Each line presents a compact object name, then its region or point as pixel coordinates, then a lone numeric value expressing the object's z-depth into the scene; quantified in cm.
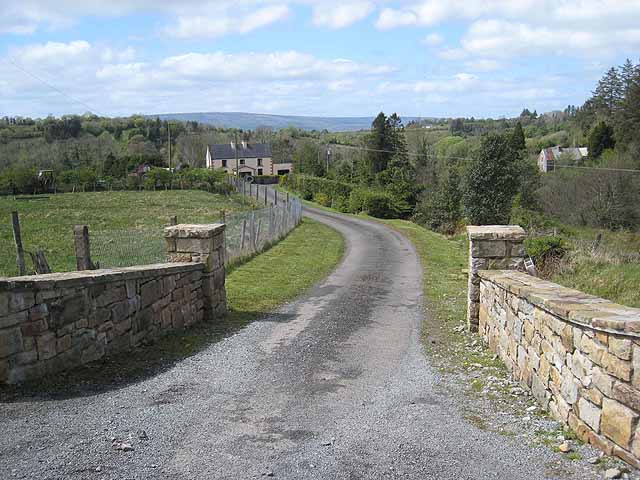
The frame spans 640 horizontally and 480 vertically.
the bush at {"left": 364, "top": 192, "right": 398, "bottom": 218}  4828
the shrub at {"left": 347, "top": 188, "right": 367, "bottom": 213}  4959
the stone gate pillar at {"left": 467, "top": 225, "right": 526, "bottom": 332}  848
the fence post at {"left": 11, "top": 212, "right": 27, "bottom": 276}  1069
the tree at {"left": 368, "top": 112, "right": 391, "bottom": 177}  6344
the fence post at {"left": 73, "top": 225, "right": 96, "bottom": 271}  984
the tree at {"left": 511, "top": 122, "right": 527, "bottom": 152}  5971
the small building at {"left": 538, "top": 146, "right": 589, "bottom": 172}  6019
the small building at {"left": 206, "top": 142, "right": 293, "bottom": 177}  9706
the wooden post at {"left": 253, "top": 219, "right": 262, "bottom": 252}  1944
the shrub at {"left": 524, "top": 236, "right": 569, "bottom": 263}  1888
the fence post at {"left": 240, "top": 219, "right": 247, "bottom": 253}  1769
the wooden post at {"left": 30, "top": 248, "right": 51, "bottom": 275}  1036
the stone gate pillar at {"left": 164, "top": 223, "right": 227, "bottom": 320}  886
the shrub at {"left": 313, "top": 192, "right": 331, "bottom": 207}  5602
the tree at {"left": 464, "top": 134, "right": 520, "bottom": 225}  3888
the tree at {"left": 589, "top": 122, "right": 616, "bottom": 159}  5681
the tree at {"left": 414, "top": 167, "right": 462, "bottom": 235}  4456
